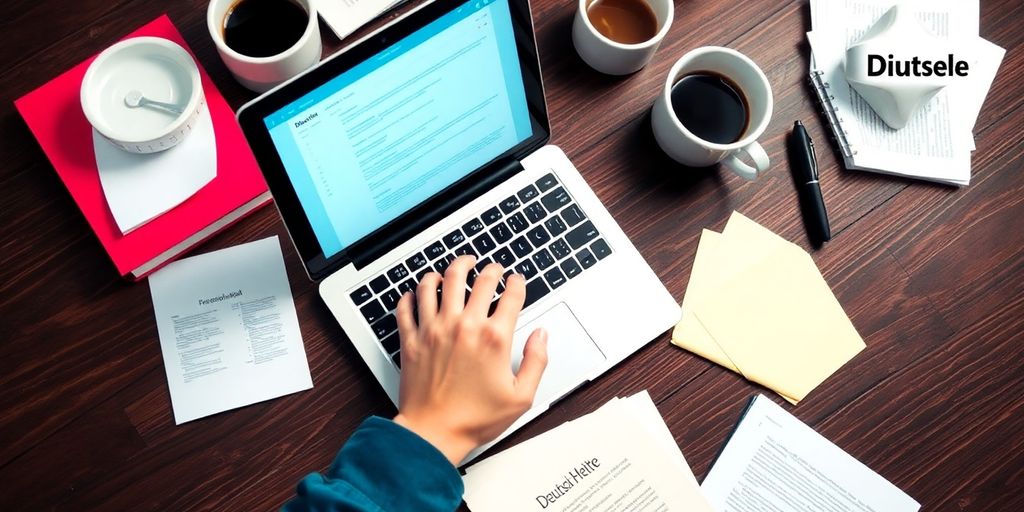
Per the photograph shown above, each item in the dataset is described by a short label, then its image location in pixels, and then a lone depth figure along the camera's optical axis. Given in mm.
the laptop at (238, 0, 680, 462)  665
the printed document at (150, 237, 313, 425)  770
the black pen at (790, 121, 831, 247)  841
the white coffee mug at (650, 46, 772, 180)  784
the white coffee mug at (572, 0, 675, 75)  799
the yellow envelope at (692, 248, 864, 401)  817
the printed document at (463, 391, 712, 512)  754
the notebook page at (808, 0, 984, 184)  864
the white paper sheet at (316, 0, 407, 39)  823
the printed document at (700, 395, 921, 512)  794
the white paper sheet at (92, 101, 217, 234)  753
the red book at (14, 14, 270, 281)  758
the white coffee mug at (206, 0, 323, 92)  740
